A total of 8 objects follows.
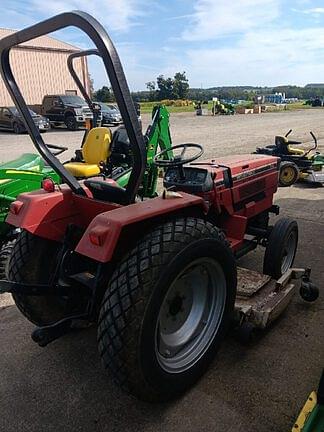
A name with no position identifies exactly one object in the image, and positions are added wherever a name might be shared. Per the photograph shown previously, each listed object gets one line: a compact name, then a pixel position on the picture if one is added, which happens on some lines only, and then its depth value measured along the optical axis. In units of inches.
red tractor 74.2
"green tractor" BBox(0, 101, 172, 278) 151.4
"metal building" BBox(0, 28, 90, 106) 1043.9
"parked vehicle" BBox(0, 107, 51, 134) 689.0
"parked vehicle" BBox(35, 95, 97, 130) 723.4
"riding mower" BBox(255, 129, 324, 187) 284.8
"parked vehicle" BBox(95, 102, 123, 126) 728.3
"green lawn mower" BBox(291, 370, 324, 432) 71.1
